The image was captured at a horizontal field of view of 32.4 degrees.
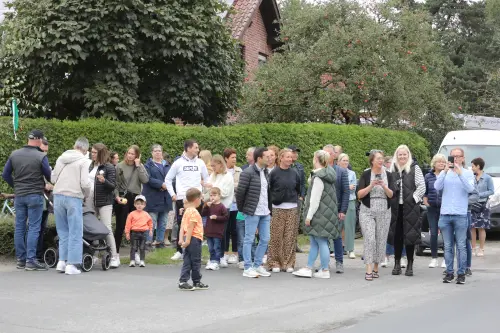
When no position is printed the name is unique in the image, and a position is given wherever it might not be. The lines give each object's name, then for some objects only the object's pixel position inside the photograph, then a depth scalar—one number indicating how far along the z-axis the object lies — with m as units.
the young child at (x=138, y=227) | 13.96
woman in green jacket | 13.02
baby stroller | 13.32
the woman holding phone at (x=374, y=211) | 13.13
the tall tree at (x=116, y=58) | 19.06
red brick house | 33.53
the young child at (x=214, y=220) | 13.70
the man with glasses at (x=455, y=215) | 12.77
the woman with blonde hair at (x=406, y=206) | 13.41
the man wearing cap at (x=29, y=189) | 13.30
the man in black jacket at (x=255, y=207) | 13.26
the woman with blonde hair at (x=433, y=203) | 14.86
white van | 21.52
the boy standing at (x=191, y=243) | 11.58
